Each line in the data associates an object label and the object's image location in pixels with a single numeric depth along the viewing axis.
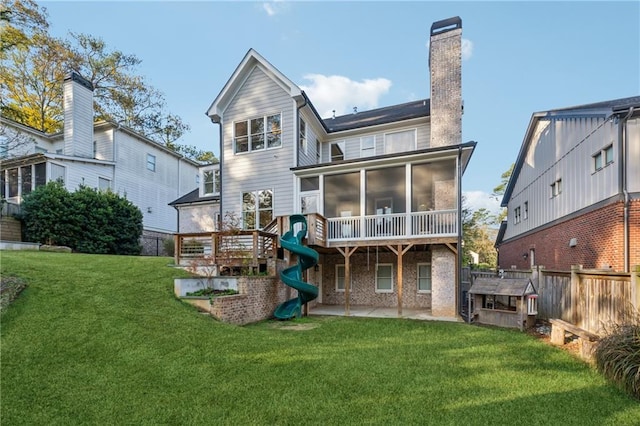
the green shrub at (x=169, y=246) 19.66
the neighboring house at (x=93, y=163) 17.34
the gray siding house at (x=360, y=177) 10.70
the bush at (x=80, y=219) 14.34
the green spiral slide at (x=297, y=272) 9.78
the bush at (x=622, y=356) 4.11
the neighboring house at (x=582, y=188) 8.34
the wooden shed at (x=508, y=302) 8.34
